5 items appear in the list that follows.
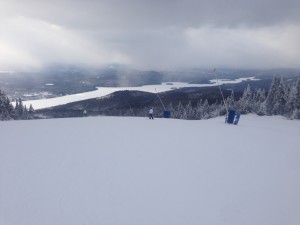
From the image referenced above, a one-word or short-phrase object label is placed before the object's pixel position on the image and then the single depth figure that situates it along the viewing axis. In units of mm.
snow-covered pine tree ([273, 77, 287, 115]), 37125
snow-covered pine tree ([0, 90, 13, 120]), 45306
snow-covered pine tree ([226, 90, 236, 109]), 50875
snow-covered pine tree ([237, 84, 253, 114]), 33403
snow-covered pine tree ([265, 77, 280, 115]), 40438
